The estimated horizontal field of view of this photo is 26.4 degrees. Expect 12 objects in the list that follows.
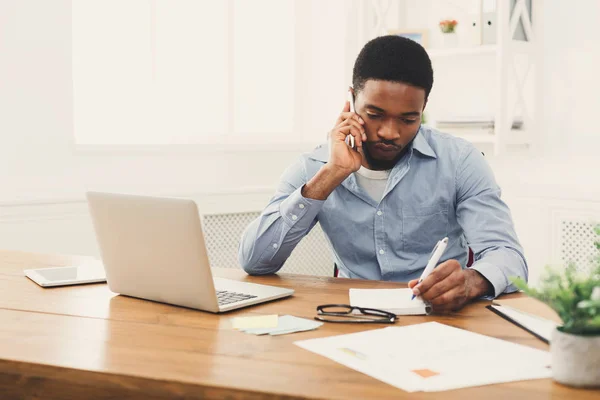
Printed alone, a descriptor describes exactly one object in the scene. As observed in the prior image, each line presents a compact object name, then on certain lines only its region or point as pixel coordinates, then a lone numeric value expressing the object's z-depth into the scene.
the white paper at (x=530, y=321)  2.19
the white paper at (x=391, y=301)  2.35
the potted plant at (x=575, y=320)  1.89
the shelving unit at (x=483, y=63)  4.37
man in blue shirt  2.83
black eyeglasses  2.28
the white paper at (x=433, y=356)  1.95
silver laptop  2.34
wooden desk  1.94
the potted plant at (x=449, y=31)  4.69
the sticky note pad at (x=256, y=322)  2.26
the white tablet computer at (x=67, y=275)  2.69
